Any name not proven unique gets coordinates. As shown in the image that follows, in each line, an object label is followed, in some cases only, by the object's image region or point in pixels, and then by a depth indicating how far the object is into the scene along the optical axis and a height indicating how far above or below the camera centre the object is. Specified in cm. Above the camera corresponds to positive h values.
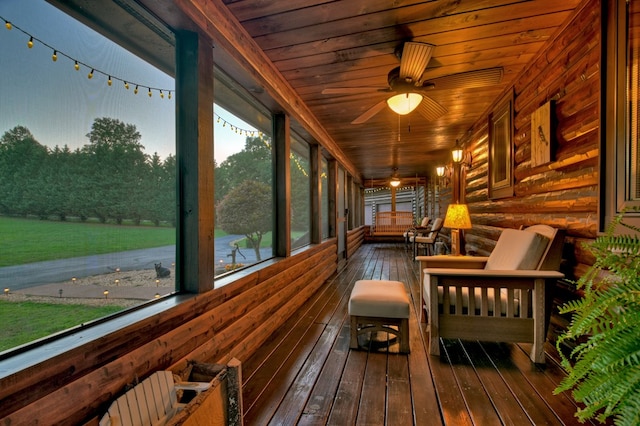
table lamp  316 -11
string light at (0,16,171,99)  97 +64
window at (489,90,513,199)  318 +73
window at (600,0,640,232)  152 +56
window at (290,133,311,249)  353 +23
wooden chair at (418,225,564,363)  199 -69
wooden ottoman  218 -83
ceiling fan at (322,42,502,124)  202 +104
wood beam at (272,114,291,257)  291 +26
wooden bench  1068 -52
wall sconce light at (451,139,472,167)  477 +93
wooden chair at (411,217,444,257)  636 -65
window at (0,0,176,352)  96 +15
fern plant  78 -40
